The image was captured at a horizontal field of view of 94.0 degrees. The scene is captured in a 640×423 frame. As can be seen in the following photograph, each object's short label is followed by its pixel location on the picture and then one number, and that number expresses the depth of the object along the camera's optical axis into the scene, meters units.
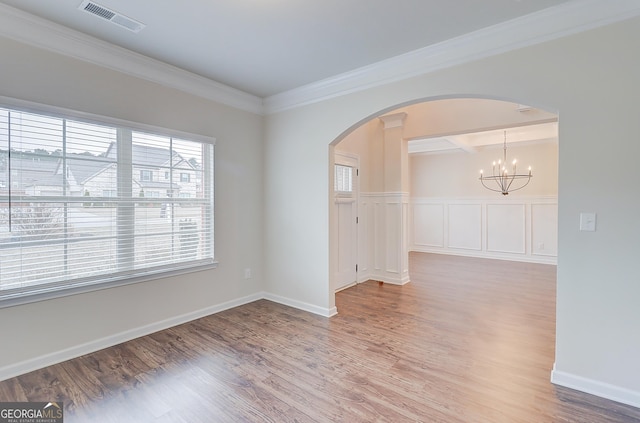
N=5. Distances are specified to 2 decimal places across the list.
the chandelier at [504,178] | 7.15
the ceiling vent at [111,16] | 2.18
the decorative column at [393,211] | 5.07
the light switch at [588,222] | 2.15
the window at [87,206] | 2.34
